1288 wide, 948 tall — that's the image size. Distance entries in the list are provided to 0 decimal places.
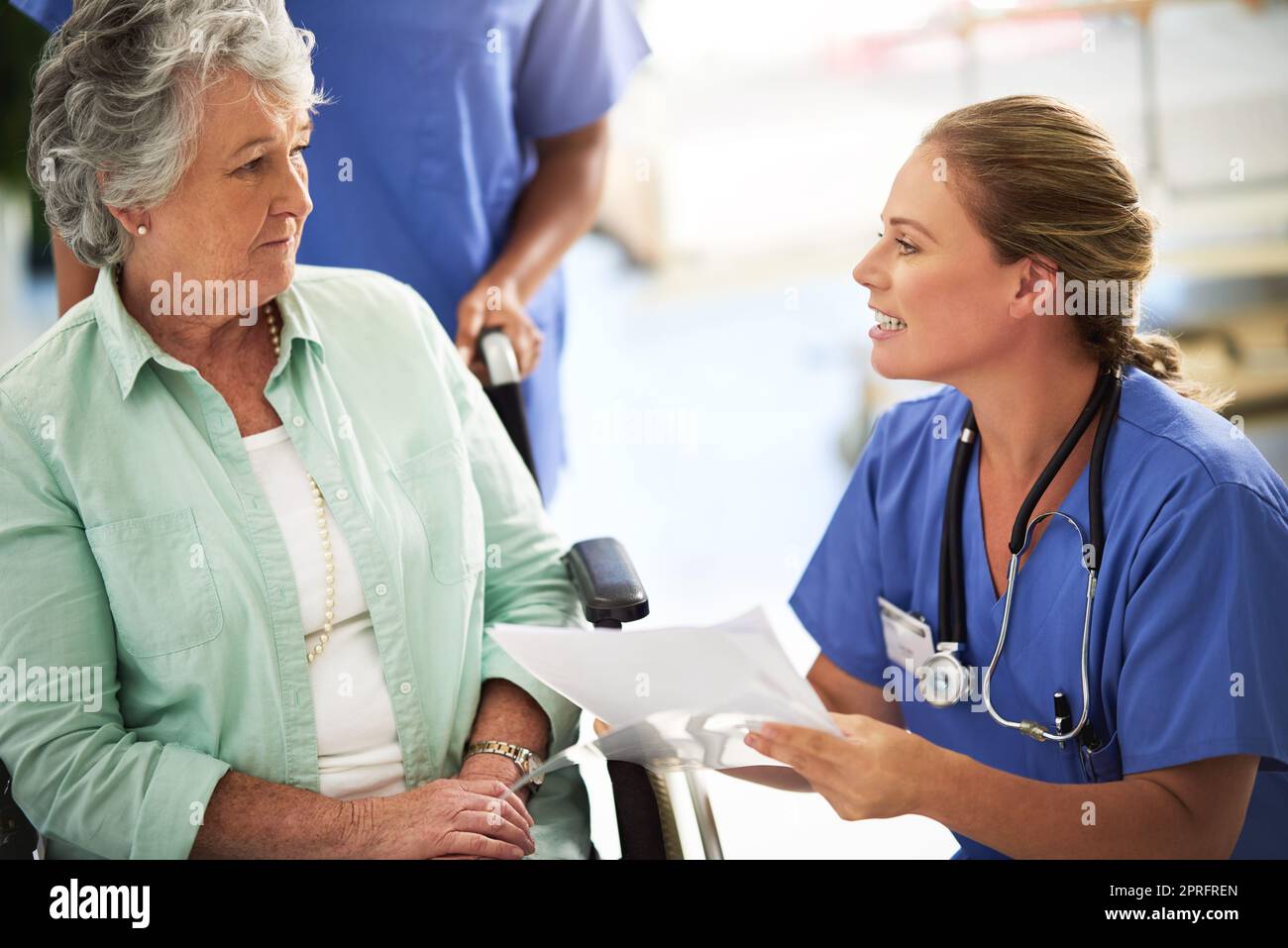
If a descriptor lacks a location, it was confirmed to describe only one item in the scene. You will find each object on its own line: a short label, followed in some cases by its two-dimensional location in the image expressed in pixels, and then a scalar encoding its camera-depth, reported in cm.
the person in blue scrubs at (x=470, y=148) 165
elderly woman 121
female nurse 117
